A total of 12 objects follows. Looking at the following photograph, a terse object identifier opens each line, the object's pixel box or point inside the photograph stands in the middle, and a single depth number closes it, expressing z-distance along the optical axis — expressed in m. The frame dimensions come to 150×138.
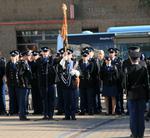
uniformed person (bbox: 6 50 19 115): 16.88
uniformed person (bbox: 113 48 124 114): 17.20
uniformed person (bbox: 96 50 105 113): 17.45
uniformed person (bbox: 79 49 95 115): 17.28
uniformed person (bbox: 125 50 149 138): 11.98
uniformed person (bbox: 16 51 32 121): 15.96
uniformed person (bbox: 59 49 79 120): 15.72
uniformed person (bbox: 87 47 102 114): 17.34
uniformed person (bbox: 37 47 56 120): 15.83
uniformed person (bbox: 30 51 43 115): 17.30
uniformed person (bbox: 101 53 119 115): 17.09
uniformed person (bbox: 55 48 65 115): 16.87
